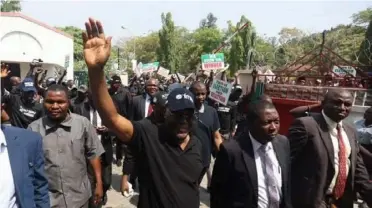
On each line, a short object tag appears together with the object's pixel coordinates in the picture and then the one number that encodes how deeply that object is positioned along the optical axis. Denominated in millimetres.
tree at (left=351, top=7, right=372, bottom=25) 41653
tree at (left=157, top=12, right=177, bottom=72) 44281
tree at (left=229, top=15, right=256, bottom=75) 42000
